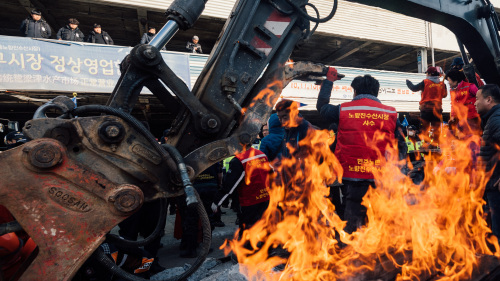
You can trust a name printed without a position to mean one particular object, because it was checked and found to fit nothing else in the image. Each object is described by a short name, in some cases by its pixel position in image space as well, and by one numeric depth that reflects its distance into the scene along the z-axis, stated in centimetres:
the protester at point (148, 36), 1021
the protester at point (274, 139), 477
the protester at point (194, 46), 1156
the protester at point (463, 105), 540
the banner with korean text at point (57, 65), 758
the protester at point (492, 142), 343
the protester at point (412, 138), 969
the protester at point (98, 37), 998
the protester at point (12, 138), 663
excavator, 153
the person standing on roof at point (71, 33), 912
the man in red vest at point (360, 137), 333
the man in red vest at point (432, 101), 661
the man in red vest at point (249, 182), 423
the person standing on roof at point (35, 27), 860
